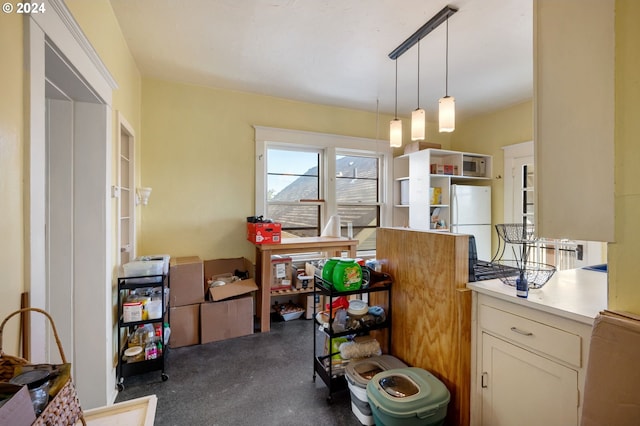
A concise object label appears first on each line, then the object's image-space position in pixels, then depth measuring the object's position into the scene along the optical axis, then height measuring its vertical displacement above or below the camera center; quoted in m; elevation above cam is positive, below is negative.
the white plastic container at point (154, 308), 2.12 -0.72
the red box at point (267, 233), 2.89 -0.21
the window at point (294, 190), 3.60 +0.29
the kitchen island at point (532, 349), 1.08 -0.59
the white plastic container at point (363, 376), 1.58 -0.97
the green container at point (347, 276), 1.76 -0.40
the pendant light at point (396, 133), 2.54 +0.72
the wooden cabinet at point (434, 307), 1.47 -0.54
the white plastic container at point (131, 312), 2.03 -0.72
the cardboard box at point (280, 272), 3.09 -0.66
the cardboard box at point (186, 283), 2.61 -0.66
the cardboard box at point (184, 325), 2.59 -1.05
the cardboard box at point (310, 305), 3.27 -1.08
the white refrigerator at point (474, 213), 3.81 +0.00
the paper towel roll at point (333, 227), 3.45 -0.18
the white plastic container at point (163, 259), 2.30 -0.39
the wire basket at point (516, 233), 1.36 -0.10
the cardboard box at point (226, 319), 2.67 -1.03
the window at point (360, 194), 3.98 +0.26
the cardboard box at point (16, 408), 0.46 -0.34
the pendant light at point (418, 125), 2.24 +0.70
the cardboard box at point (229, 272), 2.75 -0.69
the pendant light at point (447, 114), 2.02 +0.71
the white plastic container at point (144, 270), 2.06 -0.43
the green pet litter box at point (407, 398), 1.31 -0.90
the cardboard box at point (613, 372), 0.82 -0.48
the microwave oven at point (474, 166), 3.95 +0.66
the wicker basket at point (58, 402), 0.58 -0.41
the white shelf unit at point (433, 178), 3.75 +0.49
